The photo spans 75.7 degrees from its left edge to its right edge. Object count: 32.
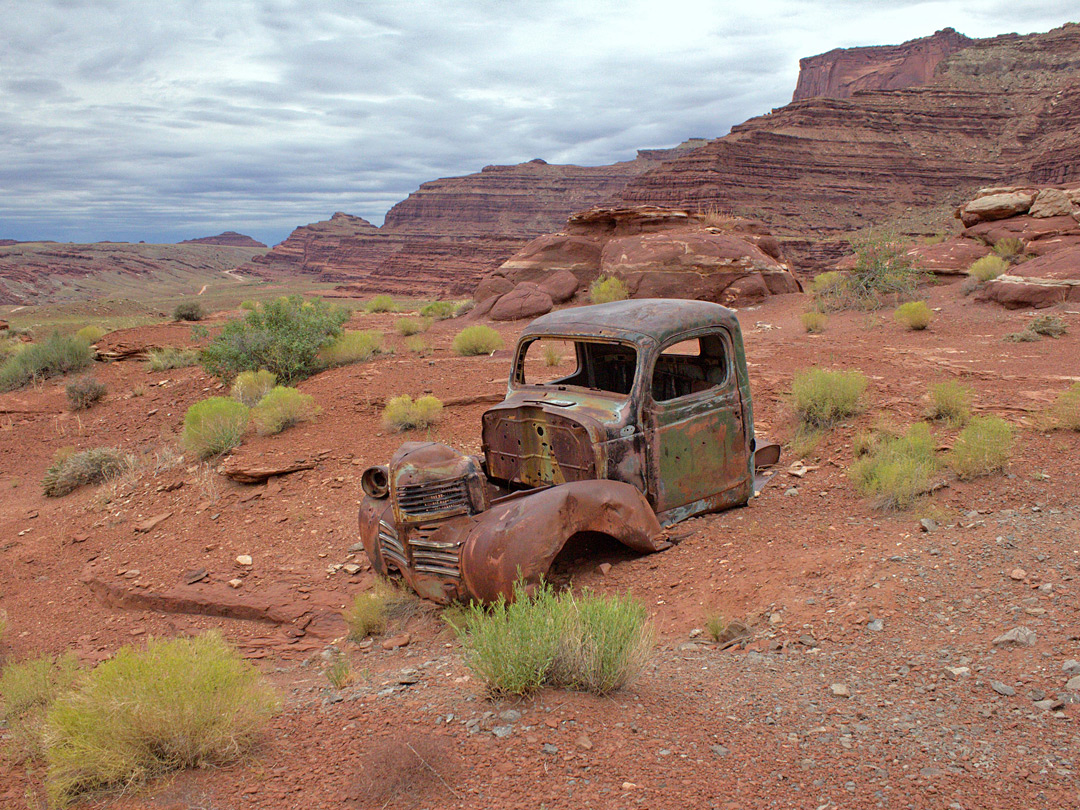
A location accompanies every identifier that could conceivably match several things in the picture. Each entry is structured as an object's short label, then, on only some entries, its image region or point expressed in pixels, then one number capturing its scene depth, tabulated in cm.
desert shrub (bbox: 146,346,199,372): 1502
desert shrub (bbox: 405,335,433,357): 1446
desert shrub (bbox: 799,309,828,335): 1480
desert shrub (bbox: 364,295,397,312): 2808
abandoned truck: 430
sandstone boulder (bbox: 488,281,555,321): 2005
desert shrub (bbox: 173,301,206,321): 2475
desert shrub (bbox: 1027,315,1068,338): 1177
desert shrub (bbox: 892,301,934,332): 1344
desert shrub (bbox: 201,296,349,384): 1233
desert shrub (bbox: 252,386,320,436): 916
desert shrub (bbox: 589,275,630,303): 1944
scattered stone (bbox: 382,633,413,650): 444
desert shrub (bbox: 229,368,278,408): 1101
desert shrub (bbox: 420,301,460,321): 2300
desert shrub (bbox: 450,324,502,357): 1380
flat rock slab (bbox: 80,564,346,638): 518
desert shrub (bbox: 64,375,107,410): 1326
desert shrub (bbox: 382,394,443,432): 891
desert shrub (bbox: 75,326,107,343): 1784
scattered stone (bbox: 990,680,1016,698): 286
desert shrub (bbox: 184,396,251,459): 884
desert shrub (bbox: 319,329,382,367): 1306
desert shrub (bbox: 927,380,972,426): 738
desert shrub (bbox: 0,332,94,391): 1503
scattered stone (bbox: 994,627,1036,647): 324
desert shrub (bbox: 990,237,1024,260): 1845
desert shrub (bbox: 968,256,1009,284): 1641
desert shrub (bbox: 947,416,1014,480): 579
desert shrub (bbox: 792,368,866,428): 784
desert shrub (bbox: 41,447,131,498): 895
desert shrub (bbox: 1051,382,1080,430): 645
